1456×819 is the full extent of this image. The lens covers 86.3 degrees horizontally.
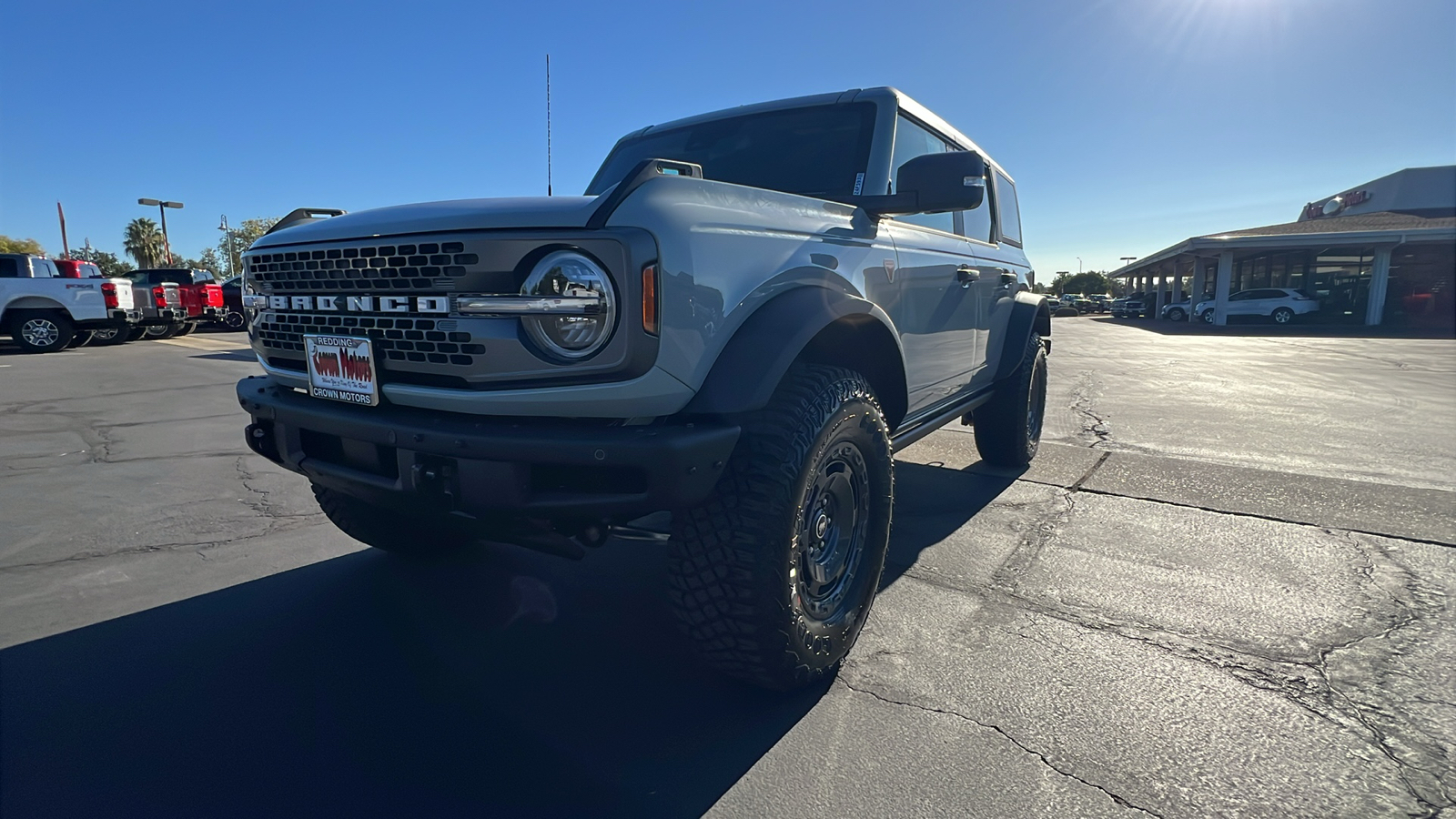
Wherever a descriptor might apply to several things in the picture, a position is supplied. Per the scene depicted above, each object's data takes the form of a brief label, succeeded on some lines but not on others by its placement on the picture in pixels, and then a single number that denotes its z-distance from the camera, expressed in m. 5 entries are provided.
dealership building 27.27
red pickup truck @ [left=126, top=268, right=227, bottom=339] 16.38
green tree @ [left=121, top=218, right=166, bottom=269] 59.91
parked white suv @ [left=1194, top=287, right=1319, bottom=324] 28.61
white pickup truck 13.02
